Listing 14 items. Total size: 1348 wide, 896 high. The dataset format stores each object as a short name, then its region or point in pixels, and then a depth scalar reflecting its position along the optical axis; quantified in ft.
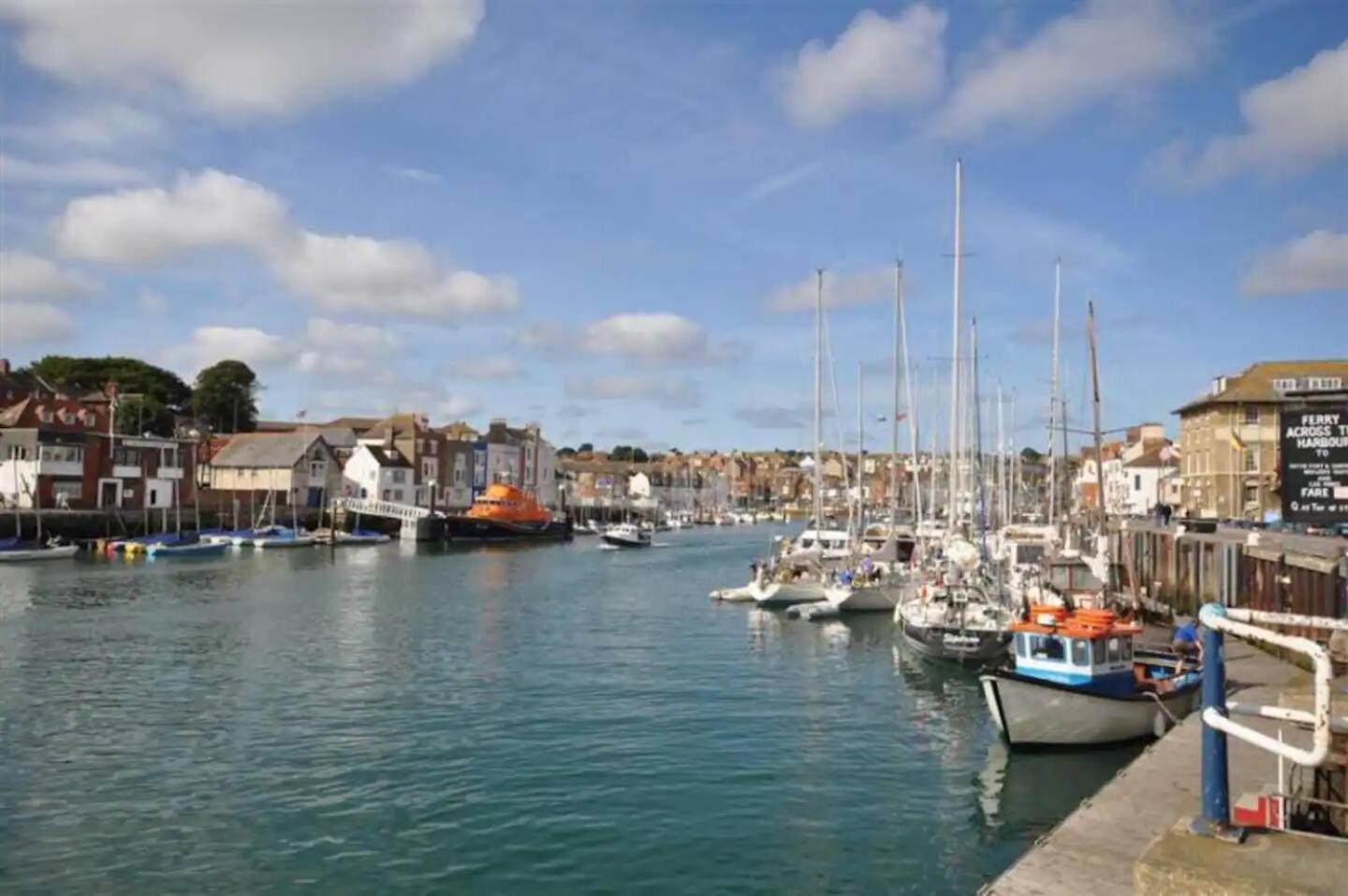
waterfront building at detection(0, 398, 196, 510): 254.88
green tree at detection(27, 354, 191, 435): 394.11
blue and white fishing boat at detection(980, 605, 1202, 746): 63.26
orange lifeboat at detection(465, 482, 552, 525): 343.67
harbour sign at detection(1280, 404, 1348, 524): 61.36
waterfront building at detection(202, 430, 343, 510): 341.62
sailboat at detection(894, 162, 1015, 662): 96.68
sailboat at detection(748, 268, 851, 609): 147.02
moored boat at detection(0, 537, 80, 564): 207.72
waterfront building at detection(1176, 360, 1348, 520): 212.64
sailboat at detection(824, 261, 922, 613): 138.31
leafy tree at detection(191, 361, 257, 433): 435.12
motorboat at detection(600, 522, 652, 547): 316.19
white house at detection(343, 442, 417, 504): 368.27
